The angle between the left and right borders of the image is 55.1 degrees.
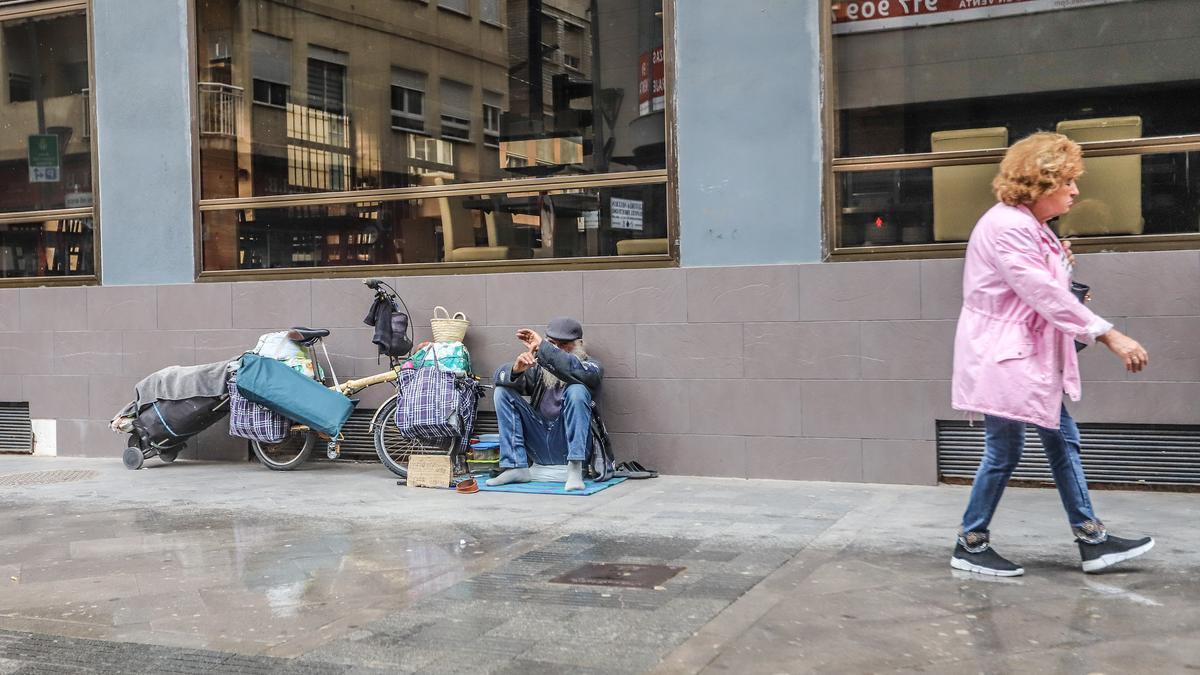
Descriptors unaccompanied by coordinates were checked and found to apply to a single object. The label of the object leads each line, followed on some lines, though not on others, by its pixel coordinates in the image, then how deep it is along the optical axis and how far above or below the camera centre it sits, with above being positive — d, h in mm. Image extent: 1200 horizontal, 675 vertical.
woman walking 4801 -277
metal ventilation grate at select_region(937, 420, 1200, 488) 7043 -1094
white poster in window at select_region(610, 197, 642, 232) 8383 +549
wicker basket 8477 -266
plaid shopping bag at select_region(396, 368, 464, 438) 7941 -796
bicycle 8312 -1095
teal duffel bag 8453 -727
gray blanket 8969 -671
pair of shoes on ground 8055 -1284
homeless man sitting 7547 -782
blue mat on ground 7531 -1306
